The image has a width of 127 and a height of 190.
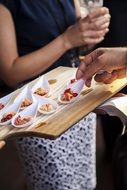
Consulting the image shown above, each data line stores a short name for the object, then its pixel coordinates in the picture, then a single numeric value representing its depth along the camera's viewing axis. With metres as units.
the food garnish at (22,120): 0.93
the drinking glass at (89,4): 1.76
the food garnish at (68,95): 1.00
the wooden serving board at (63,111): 0.88
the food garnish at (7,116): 0.96
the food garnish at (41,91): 1.06
